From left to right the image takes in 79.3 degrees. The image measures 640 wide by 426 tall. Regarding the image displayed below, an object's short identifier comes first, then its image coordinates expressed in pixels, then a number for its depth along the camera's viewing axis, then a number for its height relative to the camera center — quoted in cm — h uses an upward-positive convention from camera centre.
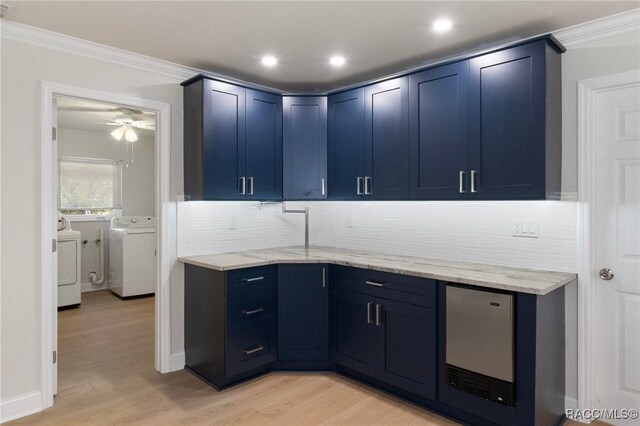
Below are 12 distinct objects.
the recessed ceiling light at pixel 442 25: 237 +117
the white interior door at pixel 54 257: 265 -31
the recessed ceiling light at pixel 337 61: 299 +120
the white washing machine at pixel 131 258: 546 -65
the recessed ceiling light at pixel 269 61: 298 +120
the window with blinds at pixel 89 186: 580 +41
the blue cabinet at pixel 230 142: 303 +58
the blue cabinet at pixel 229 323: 283 -85
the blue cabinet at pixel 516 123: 230 +56
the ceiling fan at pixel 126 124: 478 +112
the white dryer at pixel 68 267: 497 -71
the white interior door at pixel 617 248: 232 -22
